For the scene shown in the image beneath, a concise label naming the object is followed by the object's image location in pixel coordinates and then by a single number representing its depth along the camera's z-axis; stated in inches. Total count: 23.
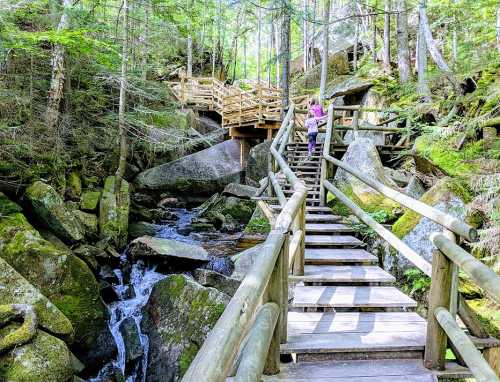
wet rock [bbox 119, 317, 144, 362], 260.1
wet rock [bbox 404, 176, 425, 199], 295.9
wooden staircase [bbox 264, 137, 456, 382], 114.6
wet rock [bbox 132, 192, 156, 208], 600.7
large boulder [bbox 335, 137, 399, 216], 294.6
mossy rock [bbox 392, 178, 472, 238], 215.5
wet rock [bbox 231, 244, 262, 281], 302.7
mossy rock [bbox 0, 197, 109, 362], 261.0
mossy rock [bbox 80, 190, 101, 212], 432.8
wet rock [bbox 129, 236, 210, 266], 368.2
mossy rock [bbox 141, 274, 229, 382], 228.1
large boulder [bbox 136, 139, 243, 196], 655.1
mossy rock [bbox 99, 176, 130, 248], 423.2
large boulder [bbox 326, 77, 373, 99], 773.9
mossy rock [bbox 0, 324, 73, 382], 189.0
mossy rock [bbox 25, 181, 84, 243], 350.3
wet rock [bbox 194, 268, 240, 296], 296.7
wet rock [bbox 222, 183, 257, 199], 586.6
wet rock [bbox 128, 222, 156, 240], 467.2
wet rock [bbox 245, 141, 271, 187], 692.7
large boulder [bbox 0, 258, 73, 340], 222.7
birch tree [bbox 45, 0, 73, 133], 410.4
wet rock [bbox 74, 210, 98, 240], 402.3
